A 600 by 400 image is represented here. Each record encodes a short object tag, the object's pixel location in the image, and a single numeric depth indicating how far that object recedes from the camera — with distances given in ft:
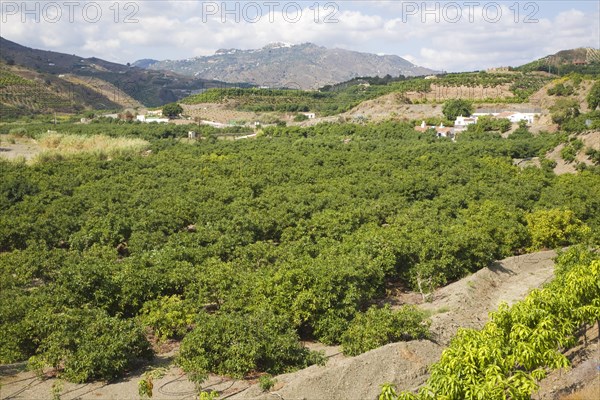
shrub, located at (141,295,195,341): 52.44
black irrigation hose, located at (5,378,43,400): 42.87
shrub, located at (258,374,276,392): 40.96
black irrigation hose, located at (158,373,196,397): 42.92
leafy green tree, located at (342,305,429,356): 48.42
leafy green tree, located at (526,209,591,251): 85.61
